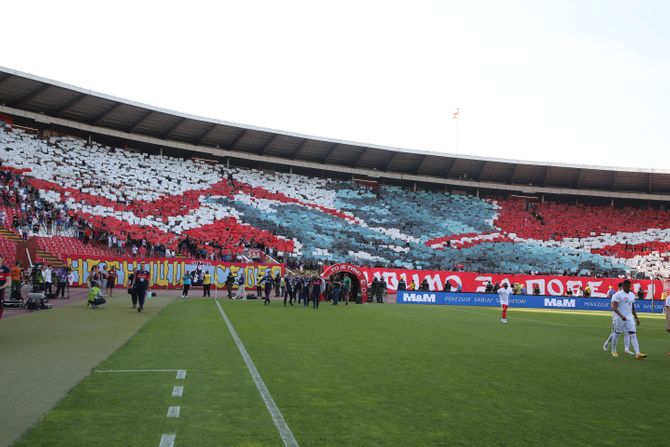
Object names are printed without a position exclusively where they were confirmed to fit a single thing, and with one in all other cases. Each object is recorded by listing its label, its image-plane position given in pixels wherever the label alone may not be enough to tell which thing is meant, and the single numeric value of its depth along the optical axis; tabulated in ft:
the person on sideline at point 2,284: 48.28
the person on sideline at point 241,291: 120.78
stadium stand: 151.94
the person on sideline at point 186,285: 117.91
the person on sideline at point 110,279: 111.43
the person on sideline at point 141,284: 79.41
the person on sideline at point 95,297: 83.15
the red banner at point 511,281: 156.46
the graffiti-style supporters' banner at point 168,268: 131.64
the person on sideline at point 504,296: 86.58
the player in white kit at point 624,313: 51.91
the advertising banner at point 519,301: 138.72
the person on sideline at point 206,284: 124.77
